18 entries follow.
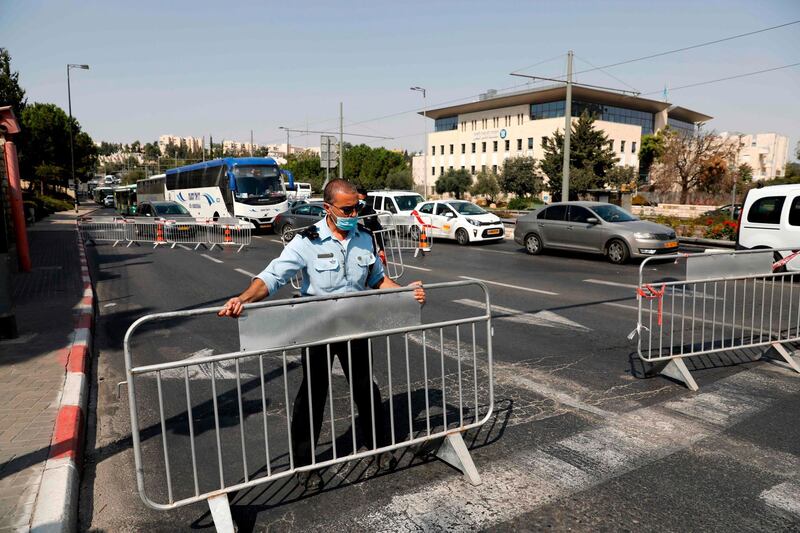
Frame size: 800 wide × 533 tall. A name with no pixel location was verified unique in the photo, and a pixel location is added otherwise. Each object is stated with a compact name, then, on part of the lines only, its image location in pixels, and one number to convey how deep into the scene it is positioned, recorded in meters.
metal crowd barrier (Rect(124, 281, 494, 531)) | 3.42
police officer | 3.73
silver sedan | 14.37
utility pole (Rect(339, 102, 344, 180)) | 34.13
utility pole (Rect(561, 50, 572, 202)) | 22.87
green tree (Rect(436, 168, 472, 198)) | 68.75
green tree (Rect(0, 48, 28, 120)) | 36.69
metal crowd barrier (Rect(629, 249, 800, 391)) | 5.79
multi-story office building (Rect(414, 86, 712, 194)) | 68.50
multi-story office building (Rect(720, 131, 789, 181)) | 100.25
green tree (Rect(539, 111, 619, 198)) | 55.88
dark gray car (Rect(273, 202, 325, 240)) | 22.70
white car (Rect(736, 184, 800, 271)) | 11.34
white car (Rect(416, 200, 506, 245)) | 20.38
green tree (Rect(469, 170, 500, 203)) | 61.19
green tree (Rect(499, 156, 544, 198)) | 59.06
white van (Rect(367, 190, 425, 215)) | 22.34
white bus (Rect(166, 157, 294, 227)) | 27.00
